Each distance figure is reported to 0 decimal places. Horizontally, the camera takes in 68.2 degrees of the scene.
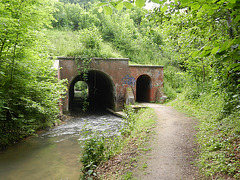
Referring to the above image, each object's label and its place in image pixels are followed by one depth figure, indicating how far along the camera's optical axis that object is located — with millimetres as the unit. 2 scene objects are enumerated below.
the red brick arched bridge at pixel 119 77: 13047
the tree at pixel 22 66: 5816
